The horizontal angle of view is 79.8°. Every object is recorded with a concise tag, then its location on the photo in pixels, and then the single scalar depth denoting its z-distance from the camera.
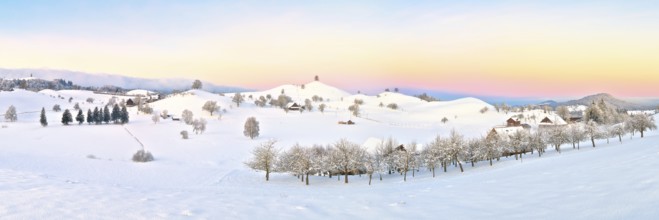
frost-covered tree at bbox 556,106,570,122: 170.57
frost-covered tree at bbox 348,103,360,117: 182.81
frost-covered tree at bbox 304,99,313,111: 191.62
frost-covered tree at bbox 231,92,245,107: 193.48
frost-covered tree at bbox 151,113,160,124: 124.69
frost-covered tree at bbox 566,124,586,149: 66.31
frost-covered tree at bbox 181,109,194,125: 124.56
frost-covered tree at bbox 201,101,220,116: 158.75
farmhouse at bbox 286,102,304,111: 185.70
